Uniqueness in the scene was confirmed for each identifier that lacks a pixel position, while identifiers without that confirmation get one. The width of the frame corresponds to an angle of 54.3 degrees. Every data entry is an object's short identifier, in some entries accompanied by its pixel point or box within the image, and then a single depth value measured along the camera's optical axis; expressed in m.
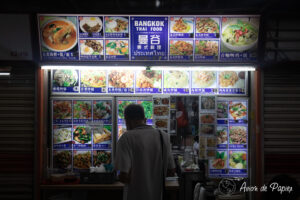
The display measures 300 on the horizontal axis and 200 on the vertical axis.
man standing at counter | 3.59
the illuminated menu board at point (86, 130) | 6.14
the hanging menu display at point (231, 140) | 6.21
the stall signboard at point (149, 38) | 5.64
